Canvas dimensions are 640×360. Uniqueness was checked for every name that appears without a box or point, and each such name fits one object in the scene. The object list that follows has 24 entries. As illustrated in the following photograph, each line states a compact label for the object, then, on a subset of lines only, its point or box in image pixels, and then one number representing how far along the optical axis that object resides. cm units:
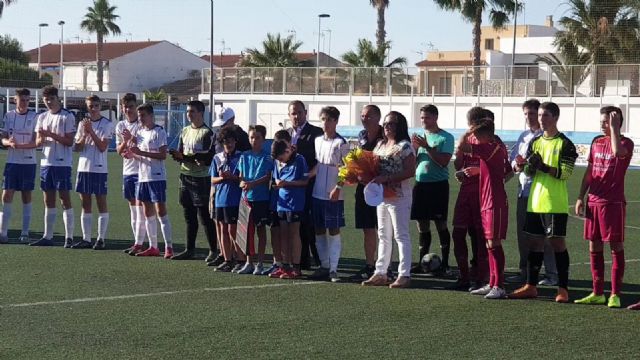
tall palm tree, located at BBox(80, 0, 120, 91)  8169
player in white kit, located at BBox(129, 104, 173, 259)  1235
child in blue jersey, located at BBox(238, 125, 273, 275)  1109
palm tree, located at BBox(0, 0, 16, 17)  6462
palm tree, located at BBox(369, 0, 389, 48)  6175
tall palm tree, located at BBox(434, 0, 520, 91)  5288
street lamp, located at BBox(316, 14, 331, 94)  4902
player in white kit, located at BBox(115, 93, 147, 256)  1253
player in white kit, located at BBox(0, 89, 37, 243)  1362
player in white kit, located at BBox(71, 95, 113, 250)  1305
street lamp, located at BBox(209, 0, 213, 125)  4948
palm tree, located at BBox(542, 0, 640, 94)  5112
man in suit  1123
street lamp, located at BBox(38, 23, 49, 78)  8725
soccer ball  1116
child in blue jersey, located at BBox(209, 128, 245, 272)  1134
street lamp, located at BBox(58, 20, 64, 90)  7780
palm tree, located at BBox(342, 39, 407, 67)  6156
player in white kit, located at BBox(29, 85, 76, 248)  1323
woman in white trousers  1023
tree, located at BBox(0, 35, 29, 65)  8550
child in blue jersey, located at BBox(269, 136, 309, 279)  1088
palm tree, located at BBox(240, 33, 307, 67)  6438
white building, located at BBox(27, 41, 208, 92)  8494
